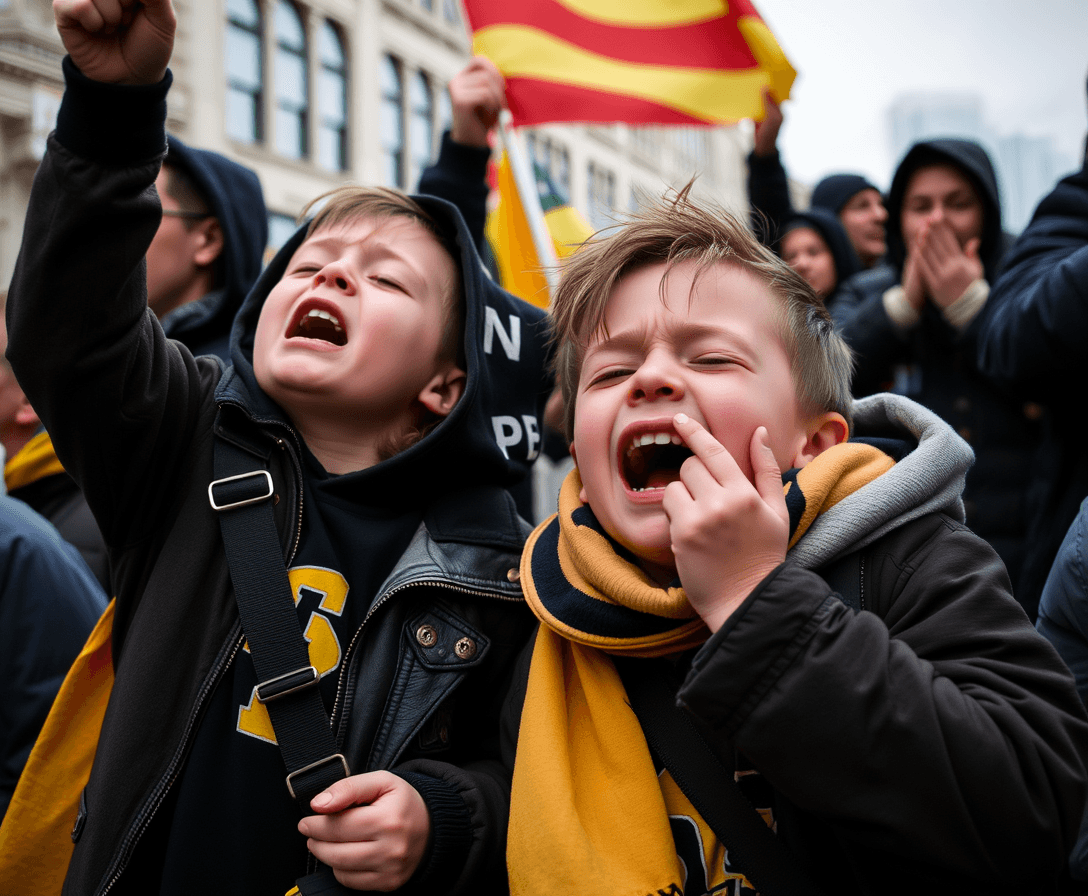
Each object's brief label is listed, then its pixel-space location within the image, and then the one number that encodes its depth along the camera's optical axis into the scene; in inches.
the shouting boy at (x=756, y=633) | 41.7
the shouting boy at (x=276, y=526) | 53.6
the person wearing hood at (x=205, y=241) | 102.3
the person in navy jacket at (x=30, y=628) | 75.4
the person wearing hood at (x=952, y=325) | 101.3
